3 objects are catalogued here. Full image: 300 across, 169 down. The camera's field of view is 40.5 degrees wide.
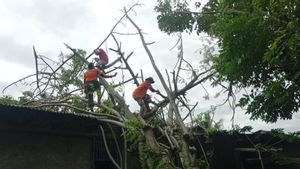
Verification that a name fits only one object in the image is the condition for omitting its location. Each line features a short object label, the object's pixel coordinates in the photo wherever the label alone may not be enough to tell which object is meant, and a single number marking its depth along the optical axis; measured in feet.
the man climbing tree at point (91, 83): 31.09
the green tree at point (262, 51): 17.95
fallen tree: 23.17
